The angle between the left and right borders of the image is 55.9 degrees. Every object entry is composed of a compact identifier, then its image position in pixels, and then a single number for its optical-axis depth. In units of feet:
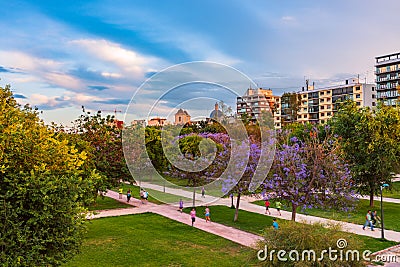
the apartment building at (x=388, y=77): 264.52
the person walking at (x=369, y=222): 69.74
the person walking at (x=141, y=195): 99.87
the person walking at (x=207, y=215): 76.00
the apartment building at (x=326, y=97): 280.31
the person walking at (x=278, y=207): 84.65
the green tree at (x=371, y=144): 84.28
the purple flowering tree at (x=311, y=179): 58.34
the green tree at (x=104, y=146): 77.82
